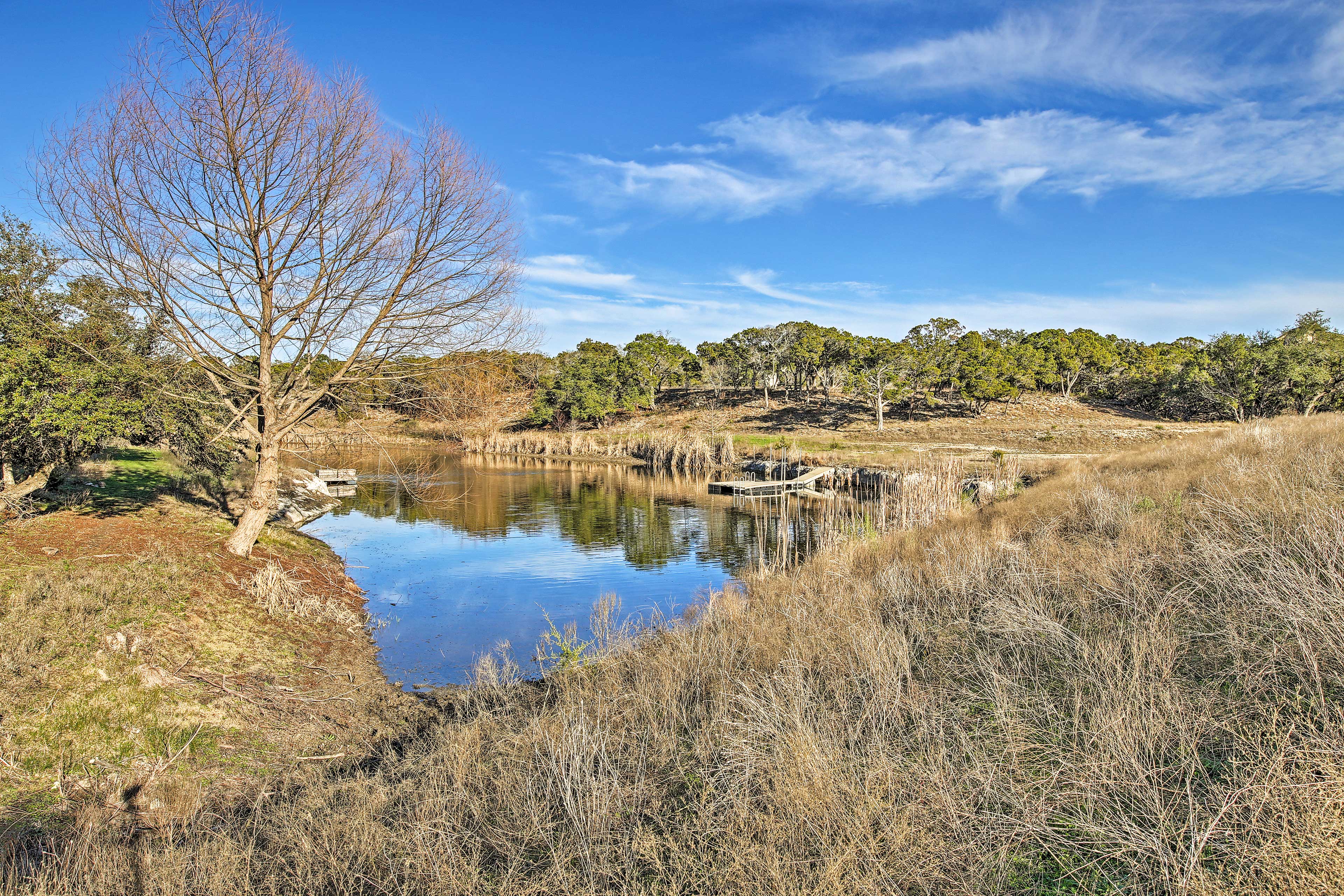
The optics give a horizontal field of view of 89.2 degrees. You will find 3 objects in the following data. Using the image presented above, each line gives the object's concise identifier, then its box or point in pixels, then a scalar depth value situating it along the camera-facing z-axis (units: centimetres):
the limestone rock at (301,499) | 1994
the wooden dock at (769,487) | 3059
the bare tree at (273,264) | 898
